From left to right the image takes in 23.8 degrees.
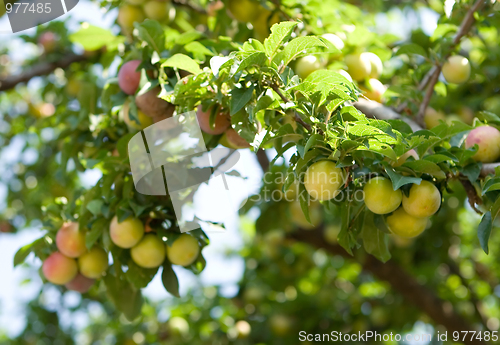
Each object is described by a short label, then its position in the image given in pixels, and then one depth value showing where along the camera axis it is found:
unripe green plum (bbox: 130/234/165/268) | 1.17
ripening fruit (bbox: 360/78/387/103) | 1.24
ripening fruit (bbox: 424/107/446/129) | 1.33
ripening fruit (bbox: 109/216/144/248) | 1.15
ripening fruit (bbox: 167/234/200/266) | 1.17
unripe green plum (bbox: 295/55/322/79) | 1.21
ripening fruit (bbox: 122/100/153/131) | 1.18
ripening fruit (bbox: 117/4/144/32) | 1.32
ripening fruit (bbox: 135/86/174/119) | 1.15
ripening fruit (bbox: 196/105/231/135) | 1.13
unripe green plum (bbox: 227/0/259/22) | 1.27
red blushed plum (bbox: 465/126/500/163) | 1.10
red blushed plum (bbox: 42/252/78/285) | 1.21
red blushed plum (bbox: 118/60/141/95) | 1.17
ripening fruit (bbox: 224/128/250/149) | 1.15
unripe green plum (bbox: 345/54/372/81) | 1.24
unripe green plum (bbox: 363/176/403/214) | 1.06
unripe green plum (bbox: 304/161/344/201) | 1.05
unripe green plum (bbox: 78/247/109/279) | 1.22
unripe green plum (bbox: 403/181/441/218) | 1.06
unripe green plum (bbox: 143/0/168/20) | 1.32
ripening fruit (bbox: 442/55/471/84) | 1.23
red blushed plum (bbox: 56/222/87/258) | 1.20
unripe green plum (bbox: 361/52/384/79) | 1.25
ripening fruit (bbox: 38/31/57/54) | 1.52
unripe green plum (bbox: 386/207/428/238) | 1.09
